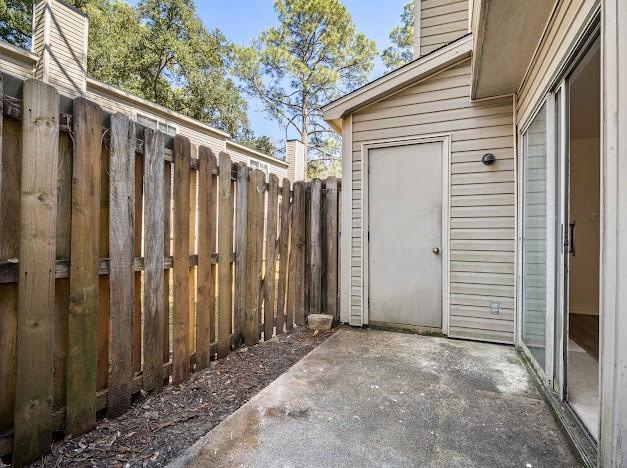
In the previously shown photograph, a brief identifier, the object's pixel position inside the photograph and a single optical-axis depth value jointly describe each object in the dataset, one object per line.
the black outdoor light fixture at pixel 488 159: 3.43
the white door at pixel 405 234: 3.71
